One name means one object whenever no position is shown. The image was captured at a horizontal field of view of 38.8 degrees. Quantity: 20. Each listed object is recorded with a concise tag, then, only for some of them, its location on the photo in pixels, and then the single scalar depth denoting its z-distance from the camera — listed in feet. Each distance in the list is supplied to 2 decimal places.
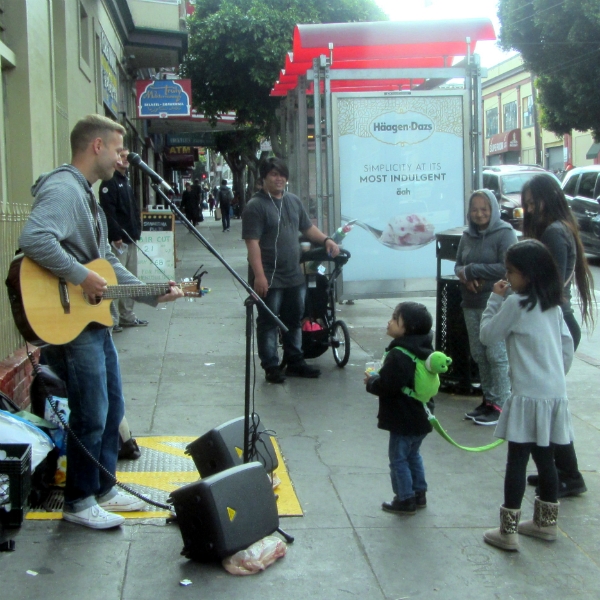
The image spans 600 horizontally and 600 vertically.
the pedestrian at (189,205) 90.53
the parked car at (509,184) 61.26
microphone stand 13.91
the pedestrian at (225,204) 96.94
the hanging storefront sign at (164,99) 56.39
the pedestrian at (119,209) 28.67
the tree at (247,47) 71.61
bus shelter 28.50
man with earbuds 23.38
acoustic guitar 12.34
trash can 22.67
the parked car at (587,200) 57.11
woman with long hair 16.34
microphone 14.12
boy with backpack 13.89
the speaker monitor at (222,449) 14.12
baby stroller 25.45
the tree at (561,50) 84.07
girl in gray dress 13.16
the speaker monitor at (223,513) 11.98
